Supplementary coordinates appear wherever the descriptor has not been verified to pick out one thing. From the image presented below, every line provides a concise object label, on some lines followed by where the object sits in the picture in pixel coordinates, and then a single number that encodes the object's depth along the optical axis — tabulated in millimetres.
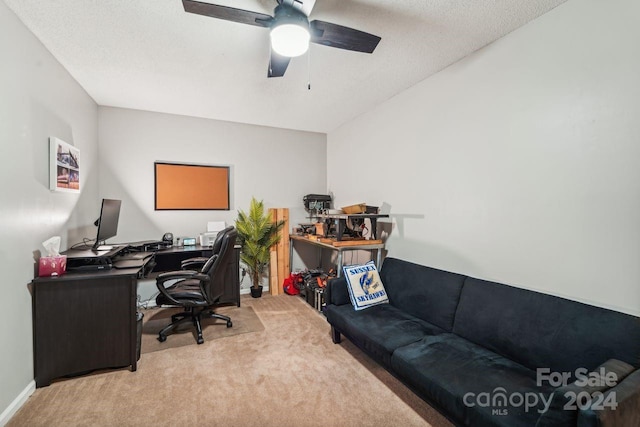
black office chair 2674
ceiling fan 1556
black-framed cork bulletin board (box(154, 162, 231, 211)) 3895
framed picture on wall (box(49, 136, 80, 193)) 2318
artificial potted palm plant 4090
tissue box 2125
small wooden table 3062
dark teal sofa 1148
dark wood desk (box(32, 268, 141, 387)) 2082
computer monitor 2695
